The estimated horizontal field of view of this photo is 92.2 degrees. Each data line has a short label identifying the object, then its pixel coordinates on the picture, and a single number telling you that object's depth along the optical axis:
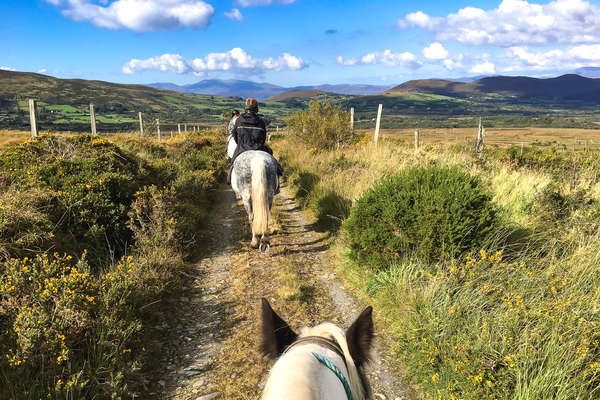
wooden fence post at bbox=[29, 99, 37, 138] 9.40
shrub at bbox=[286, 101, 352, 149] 14.53
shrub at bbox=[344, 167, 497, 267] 3.89
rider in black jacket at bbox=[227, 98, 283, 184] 6.22
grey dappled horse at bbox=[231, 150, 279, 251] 5.50
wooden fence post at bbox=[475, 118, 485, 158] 10.43
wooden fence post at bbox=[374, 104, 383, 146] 13.95
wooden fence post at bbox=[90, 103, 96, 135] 14.33
